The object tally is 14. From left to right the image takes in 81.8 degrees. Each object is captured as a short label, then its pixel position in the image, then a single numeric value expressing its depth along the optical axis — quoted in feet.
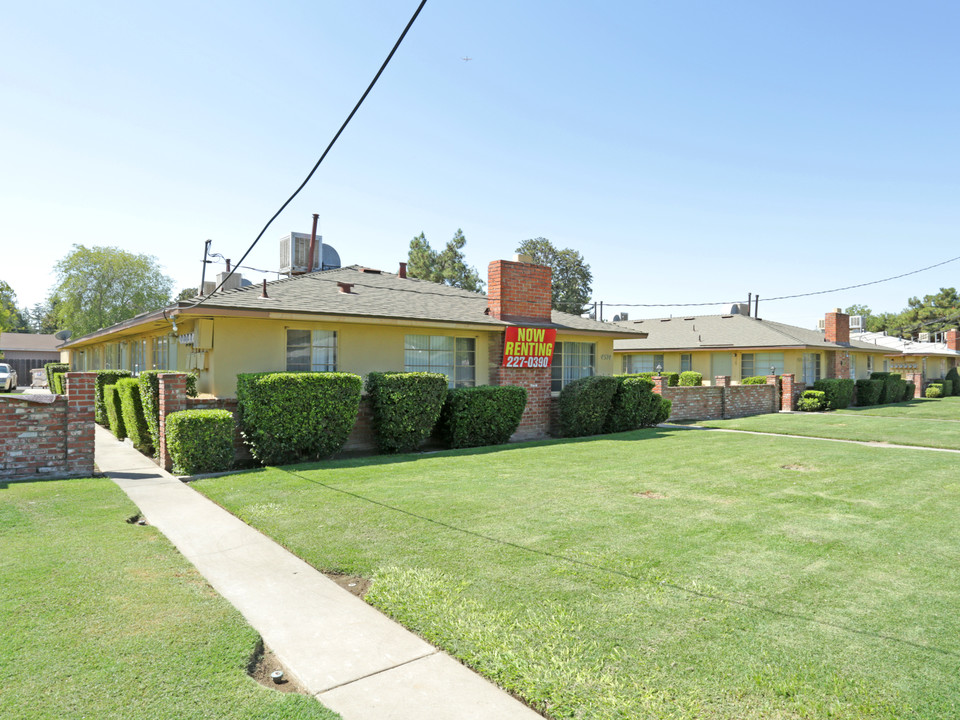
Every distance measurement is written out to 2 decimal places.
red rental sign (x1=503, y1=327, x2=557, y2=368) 46.80
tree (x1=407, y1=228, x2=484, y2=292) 193.77
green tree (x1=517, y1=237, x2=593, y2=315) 208.33
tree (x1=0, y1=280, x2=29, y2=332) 122.11
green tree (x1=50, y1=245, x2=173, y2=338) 145.38
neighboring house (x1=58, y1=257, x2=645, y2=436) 36.73
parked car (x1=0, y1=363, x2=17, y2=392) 101.45
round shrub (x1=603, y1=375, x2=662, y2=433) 50.80
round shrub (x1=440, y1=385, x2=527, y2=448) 40.42
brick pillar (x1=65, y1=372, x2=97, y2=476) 28.76
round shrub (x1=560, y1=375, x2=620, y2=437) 47.70
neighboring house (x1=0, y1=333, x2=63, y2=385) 170.91
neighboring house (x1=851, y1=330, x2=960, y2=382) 130.31
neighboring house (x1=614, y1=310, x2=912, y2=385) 86.43
